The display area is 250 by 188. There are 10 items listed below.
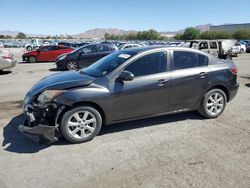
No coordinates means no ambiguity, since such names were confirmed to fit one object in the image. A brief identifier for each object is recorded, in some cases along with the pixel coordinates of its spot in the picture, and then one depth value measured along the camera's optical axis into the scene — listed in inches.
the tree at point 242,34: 2269.1
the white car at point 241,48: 842.6
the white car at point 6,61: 375.5
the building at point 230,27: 2974.5
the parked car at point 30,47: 1080.6
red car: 565.7
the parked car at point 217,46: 423.4
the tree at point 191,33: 2921.3
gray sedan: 124.5
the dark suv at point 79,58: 398.3
